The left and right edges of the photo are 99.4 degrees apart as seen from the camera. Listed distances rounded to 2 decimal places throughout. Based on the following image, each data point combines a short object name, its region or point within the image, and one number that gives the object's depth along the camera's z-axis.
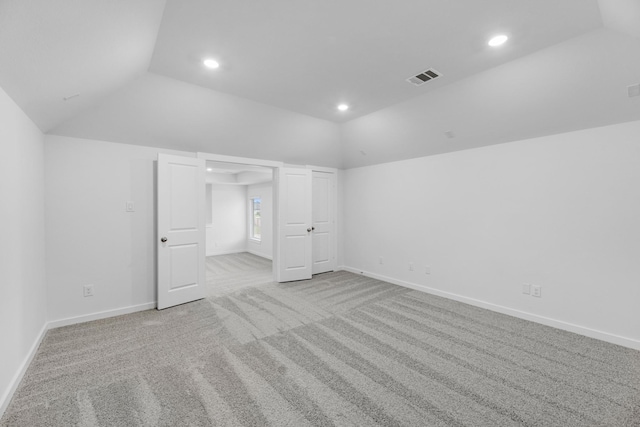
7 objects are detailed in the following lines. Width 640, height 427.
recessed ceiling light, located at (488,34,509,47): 2.24
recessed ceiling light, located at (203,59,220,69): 2.59
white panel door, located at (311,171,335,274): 5.53
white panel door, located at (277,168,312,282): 4.91
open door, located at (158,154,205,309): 3.56
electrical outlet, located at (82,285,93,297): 3.19
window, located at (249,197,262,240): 8.31
